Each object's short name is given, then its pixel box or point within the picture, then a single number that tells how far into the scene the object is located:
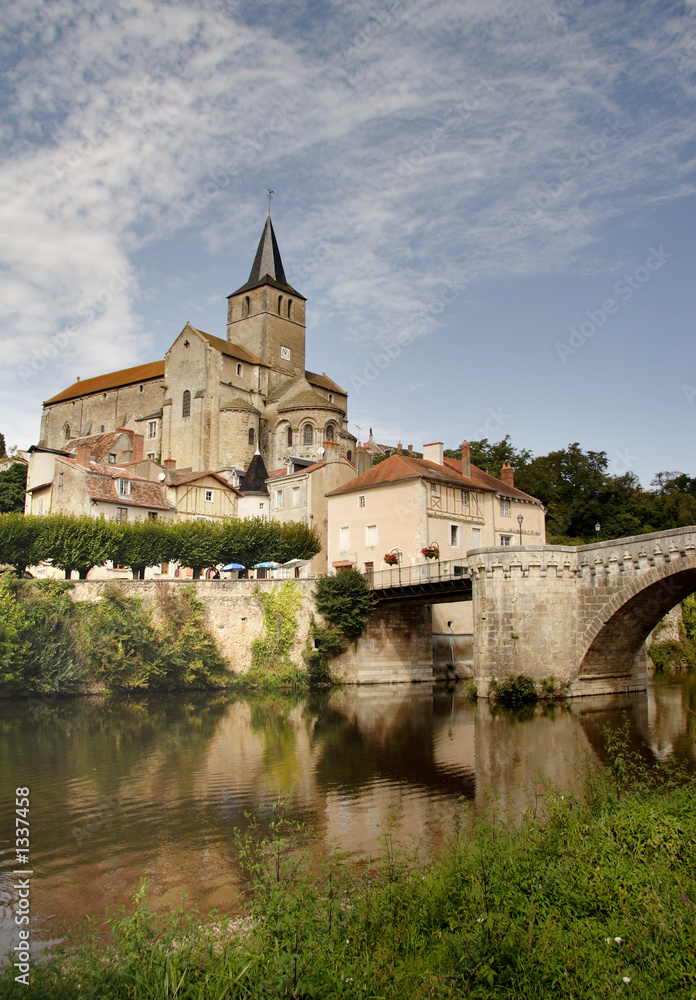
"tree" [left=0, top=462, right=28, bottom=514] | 48.56
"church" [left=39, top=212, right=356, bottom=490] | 55.41
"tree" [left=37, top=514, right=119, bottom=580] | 31.16
